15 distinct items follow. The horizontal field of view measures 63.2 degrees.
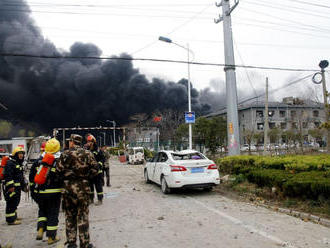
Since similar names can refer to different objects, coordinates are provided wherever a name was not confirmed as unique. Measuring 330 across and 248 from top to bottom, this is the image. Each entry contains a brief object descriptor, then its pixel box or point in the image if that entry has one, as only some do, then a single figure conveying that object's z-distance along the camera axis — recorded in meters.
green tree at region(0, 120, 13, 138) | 44.98
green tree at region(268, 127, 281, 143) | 34.53
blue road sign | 13.21
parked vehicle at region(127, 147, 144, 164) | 24.73
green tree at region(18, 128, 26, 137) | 49.95
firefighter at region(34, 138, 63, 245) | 4.00
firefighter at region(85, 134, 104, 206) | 6.75
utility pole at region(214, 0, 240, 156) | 11.89
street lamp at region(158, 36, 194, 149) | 12.64
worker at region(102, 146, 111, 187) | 8.70
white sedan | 7.57
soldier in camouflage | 3.56
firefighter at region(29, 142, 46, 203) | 4.36
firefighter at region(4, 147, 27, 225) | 5.20
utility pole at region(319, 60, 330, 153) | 11.77
